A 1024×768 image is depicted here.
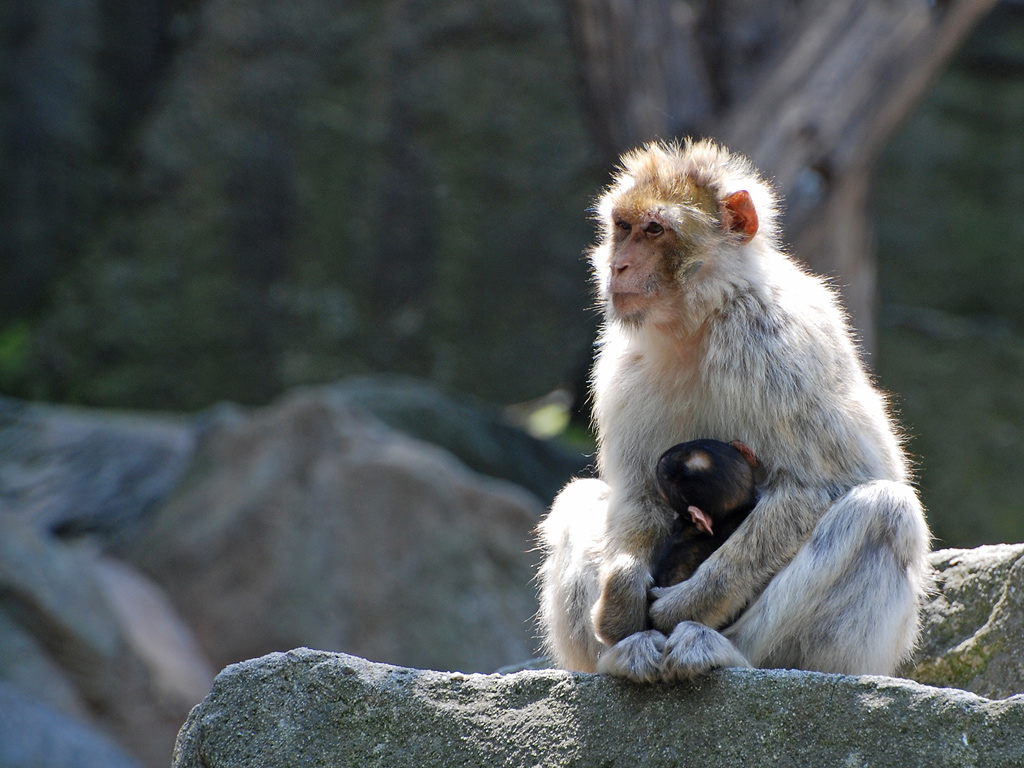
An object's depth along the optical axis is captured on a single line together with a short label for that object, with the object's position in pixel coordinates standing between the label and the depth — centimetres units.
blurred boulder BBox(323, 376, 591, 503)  1767
